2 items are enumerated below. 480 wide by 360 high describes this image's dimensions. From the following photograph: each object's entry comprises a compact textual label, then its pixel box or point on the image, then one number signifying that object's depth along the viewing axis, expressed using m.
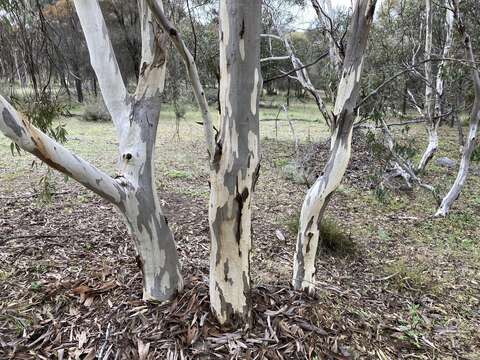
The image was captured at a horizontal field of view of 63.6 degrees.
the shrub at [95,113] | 13.94
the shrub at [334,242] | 4.37
